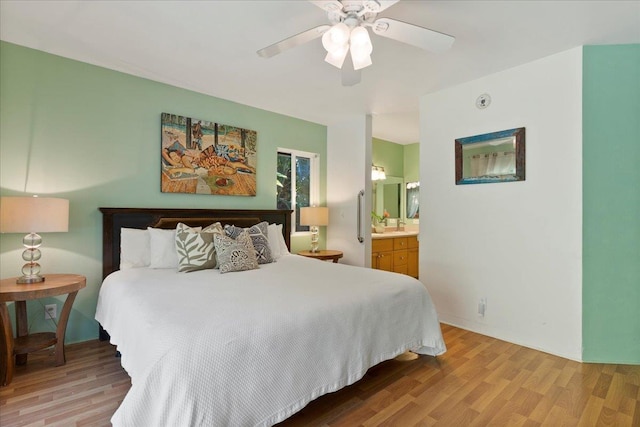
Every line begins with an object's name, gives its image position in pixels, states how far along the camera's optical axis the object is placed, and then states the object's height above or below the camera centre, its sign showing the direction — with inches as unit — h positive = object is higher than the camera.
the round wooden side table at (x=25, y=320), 81.4 -30.7
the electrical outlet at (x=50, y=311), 102.1 -32.5
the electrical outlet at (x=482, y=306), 119.4 -35.2
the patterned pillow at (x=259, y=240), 119.4 -10.8
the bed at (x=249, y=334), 48.9 -24.1
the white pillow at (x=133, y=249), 107.1 -12.6
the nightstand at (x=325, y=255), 157.0 -20.9
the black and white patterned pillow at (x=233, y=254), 102.0 -13.8
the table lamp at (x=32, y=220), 84.8 -2.3
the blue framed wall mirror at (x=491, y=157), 110.5 +21.5
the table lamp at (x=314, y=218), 166.7 -2.4
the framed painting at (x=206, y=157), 126.4 +24.2
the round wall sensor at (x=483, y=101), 118.6 +43.3
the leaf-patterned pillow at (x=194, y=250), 102.9 -12.4
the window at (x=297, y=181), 170.4 +18.4
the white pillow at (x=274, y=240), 132.6 -11.5
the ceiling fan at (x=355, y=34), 66.7 +40.5
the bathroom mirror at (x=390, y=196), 222.5 +12.9
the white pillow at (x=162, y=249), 107.9 -12.7
